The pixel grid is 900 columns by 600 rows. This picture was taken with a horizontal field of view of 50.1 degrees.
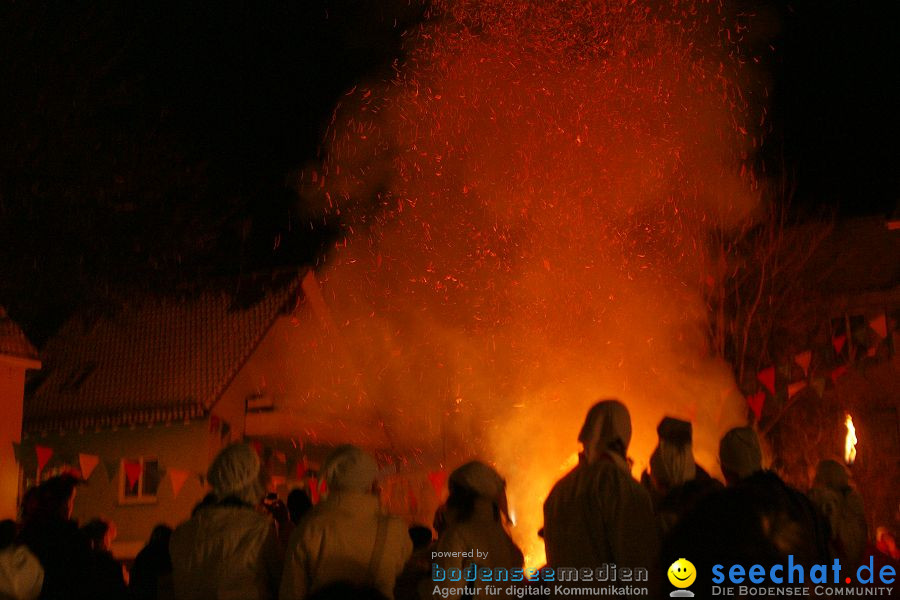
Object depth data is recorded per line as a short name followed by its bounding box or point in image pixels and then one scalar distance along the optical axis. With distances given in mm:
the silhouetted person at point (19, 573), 5516
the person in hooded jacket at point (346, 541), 4977
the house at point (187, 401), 20391
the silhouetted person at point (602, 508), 4711
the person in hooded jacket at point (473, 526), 5449
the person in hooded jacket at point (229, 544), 5121
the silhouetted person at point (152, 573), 6561
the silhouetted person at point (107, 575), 6266
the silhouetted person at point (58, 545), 6098
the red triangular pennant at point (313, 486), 19972
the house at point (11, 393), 17244
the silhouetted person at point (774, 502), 3350
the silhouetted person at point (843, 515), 6336
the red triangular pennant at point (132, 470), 16234
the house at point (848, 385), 23859
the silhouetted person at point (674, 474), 5766
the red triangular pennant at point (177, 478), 16422
